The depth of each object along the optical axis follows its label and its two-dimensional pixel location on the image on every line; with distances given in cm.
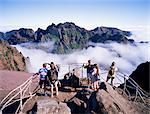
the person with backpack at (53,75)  551
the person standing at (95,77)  595
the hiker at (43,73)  559
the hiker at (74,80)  656
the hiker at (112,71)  646
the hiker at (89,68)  613
